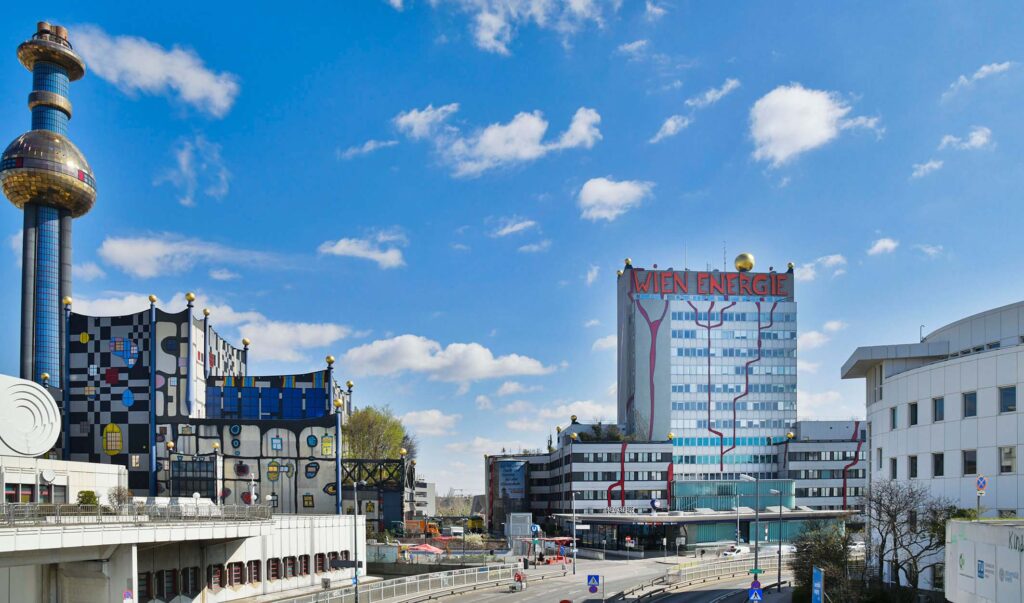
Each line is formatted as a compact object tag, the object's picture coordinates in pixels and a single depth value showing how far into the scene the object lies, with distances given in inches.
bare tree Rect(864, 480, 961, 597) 1625.2
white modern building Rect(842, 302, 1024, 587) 1557.6
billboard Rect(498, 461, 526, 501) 5103.3
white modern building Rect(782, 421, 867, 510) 4685.0
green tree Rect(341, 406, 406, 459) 4638.3
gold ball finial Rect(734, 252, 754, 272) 5388.8
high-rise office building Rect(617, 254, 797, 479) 5064.0
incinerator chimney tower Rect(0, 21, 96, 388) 3272.6
